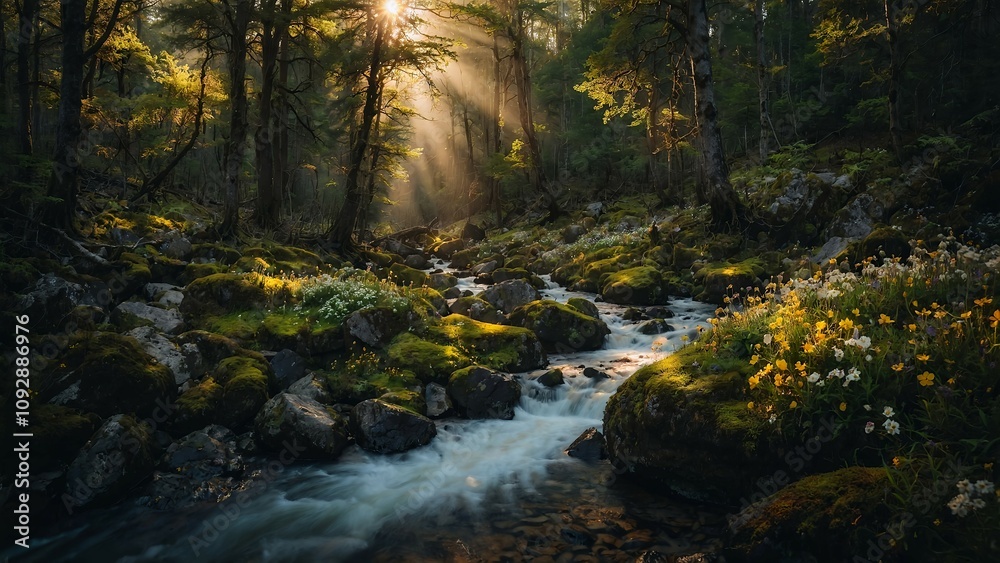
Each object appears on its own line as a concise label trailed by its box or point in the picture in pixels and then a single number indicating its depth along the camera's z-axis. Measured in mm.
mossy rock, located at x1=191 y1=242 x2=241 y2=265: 15695
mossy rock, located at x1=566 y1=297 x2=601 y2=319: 13820
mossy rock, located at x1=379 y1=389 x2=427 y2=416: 8562
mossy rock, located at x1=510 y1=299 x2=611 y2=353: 12430
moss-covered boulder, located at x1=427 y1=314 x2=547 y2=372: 10617
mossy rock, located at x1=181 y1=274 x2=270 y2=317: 11148
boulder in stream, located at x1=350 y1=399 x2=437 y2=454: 7820
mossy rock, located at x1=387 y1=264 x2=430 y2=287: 18408
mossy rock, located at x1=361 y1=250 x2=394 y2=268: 21812
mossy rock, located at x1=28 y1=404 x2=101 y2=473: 6133
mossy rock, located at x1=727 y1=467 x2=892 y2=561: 4035
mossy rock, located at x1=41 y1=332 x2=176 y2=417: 6949
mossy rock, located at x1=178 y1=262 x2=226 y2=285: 13531
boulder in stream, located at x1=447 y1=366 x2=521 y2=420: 9008
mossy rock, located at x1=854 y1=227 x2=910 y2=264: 11180
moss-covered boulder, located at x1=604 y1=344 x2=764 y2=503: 5316
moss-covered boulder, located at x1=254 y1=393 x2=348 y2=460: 7480
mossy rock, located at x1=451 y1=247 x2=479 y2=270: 26375
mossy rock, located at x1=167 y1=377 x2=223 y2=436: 7504
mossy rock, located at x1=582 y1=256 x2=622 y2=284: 19609
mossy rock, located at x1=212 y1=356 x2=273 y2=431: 7883
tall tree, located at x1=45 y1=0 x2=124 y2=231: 12125
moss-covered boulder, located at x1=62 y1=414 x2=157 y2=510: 6031
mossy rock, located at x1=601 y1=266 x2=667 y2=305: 16578
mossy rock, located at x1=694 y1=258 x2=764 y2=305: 14773
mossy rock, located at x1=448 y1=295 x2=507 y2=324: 13766
